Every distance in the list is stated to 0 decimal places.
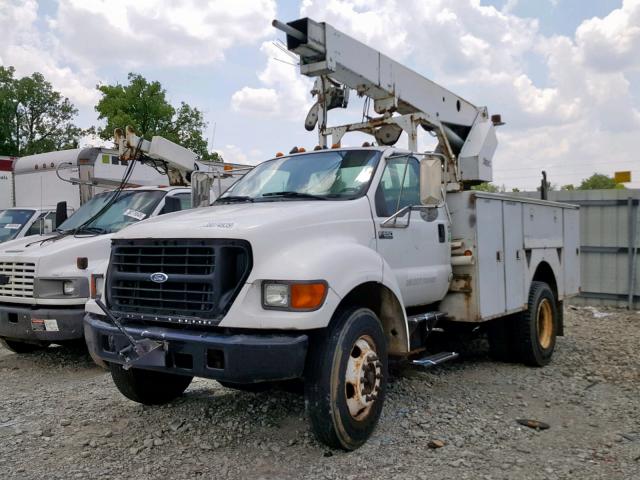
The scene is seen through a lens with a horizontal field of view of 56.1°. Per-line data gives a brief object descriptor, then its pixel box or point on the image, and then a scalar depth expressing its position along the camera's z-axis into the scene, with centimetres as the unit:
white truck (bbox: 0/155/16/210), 1330
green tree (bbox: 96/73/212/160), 3091
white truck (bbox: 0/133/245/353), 627
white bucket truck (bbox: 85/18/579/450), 375
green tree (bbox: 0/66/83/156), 3925
